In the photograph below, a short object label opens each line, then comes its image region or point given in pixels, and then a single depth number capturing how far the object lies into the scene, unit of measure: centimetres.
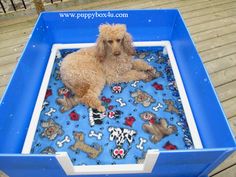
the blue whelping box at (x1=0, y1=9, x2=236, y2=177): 128
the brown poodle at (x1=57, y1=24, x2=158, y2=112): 195
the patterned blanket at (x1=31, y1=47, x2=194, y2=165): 176
